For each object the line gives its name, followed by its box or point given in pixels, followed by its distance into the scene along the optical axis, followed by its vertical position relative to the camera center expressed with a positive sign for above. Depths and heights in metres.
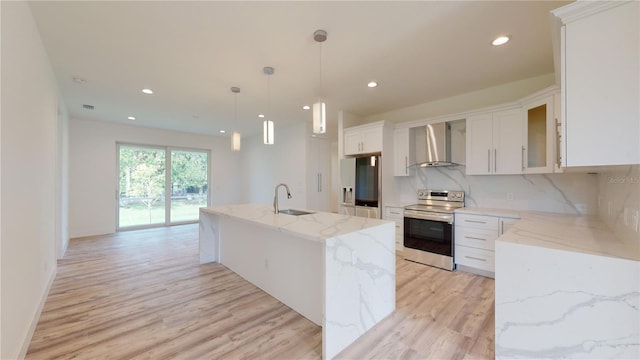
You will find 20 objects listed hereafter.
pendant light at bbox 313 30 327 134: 2.28 +0.65
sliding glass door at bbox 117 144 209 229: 6.21 -0.13
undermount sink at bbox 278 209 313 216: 3.06 -0.41
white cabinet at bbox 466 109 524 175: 3.15 +0.51
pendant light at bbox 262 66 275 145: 2.97 +0.65
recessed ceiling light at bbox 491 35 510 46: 2.33 +1.37
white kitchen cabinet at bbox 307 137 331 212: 5.80 +0.15
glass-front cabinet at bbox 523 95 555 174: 2.72 +0.53
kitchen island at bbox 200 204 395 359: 1.79 -0.81
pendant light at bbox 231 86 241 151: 3.54 +0.63
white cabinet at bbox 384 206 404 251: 3.92 -0.63
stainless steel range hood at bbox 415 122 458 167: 3.74 +0.56
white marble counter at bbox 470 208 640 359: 1.32 -0.71
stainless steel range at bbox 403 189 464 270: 3.40 -0.72
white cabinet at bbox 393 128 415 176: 4.15 +0.50
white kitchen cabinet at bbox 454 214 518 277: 3.07 -0.79
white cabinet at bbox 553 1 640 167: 1.25 +0.54
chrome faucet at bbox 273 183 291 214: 3.04 -0.31
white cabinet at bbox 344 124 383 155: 4.21 +0.74
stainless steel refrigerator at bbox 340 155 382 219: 4.23 -0.11
